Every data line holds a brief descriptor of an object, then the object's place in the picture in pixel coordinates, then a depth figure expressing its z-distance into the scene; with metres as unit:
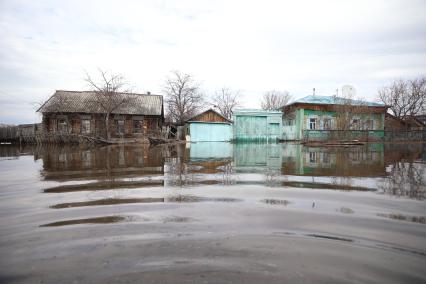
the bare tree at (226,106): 61.81
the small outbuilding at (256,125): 32.12
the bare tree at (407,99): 37.28
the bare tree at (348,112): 29.02
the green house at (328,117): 29.31
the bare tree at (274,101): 66.50
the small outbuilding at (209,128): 32.97
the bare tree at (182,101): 46.03
